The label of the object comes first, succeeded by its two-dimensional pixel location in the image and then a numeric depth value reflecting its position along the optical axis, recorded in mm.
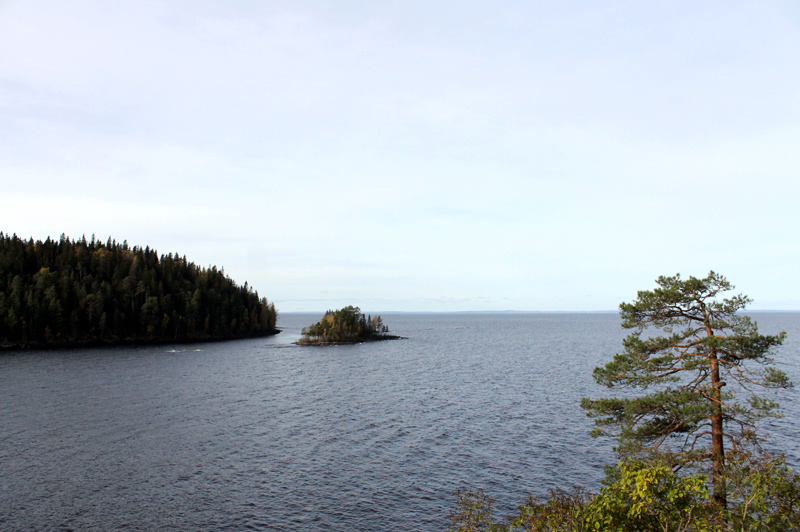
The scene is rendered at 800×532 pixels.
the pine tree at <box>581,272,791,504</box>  24203
